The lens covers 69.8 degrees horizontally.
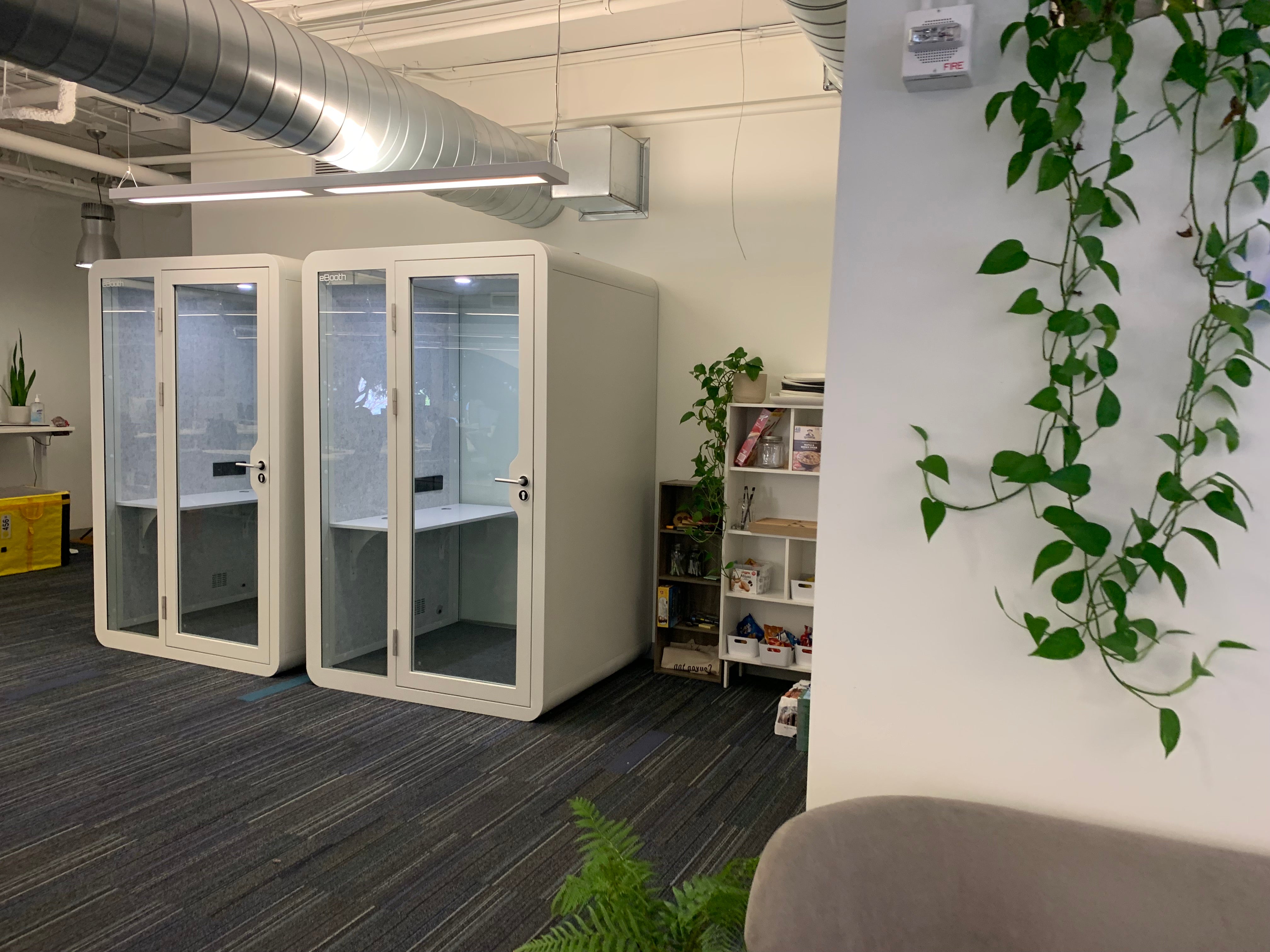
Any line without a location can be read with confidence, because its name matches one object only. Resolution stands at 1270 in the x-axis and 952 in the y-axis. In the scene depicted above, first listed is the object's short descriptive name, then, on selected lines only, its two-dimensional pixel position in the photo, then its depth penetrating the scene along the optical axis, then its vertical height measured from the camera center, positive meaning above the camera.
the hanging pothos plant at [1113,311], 1.39 +0.18
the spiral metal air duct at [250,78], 2.66 +1.13
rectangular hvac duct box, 4.69 +1.26
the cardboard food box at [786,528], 4.36 -0.55
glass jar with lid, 4.53 -0.19
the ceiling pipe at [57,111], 4.75 +1.50
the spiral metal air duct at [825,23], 2.79 +1.26
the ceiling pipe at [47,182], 6.86 +1.66
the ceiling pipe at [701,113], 4.59 +1.59
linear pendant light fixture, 3.48 +0.88
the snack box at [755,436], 4.49 -0.10
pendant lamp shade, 7.06 +1.24
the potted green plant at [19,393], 7.24 +0.00
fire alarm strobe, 1.51 +0.63
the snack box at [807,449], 4.33 -0.15
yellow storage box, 6.71 -1.03
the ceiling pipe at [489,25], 4.06 +1.82
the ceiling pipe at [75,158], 5.49 +1.53
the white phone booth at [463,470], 4.02 -0.30
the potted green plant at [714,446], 4.54 -0.17
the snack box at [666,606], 4.76 -1.02
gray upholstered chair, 1.38 -0.73
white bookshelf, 4.52 -0.64
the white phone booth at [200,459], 4.52 -0.32
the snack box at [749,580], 4.53 -0.82
